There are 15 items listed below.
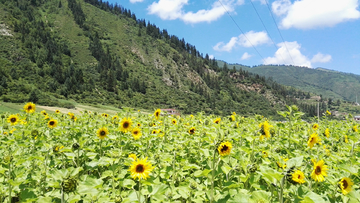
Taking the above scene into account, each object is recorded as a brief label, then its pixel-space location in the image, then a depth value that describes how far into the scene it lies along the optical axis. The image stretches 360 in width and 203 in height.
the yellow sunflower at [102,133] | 3.71
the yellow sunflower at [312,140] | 3.23
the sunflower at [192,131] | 5.06
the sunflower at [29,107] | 5.87
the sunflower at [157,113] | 5.83
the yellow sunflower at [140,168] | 2.24
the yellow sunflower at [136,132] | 3.92
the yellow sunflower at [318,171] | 2.15
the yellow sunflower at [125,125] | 4.06
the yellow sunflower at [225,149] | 2.27
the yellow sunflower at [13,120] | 5.62
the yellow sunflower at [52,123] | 4.96
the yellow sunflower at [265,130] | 3.45
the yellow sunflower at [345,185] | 2.09
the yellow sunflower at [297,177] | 1.76
